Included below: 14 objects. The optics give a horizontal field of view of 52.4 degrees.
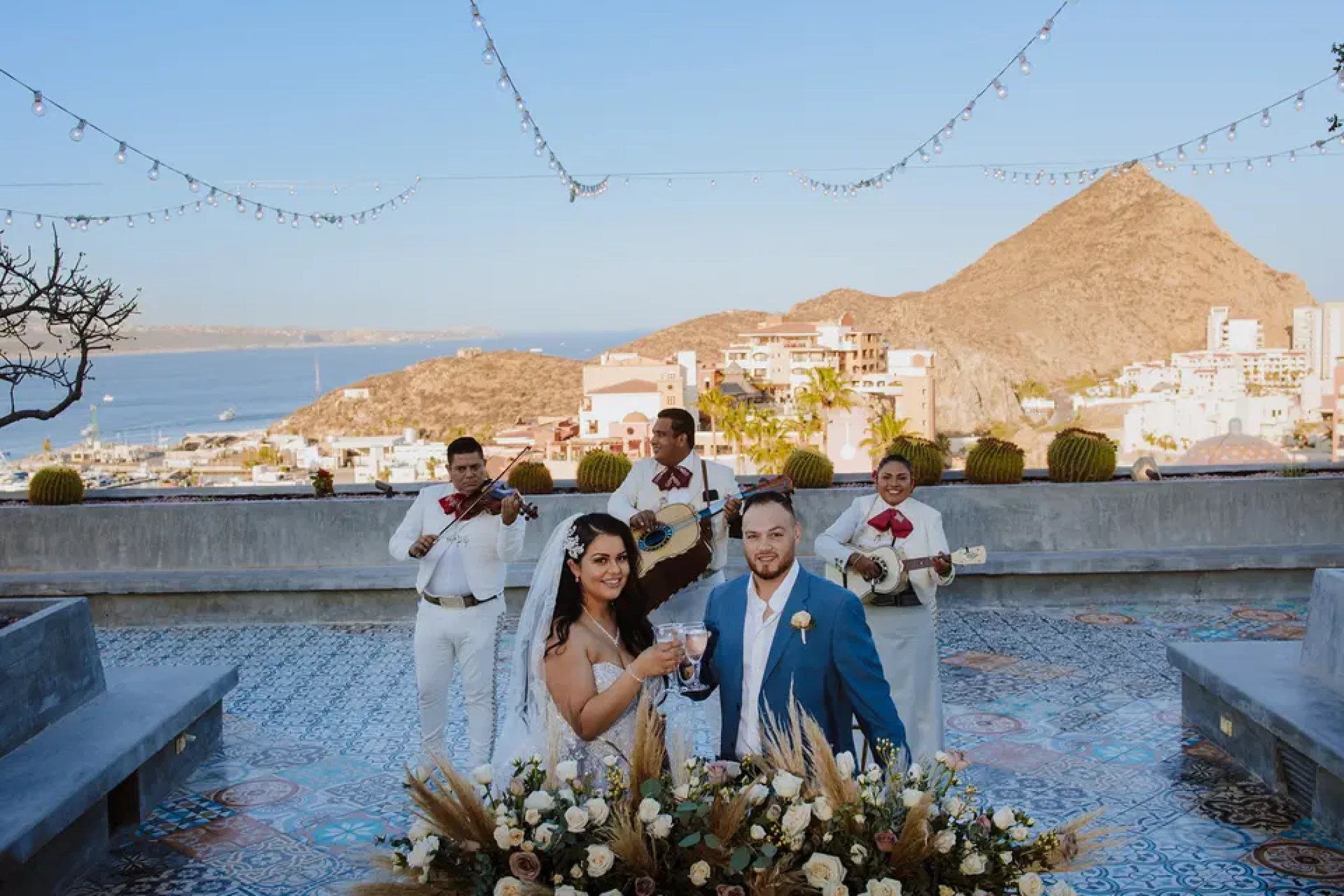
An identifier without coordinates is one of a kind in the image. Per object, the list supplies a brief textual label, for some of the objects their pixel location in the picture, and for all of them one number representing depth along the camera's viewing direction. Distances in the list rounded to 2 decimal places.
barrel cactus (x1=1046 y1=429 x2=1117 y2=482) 11.41
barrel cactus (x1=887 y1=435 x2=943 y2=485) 11.64
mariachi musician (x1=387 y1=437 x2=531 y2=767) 5.84
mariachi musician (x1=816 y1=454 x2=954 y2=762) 5.91
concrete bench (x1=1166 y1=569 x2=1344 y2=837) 5.42
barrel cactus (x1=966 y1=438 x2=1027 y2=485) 11.41
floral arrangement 2.71
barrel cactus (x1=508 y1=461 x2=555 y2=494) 11.38
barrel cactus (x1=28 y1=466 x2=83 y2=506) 11.39
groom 3.54
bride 3.50
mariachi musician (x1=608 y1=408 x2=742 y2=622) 6.46
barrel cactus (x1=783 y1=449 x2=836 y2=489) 11.53
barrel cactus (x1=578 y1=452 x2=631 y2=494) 11.41
